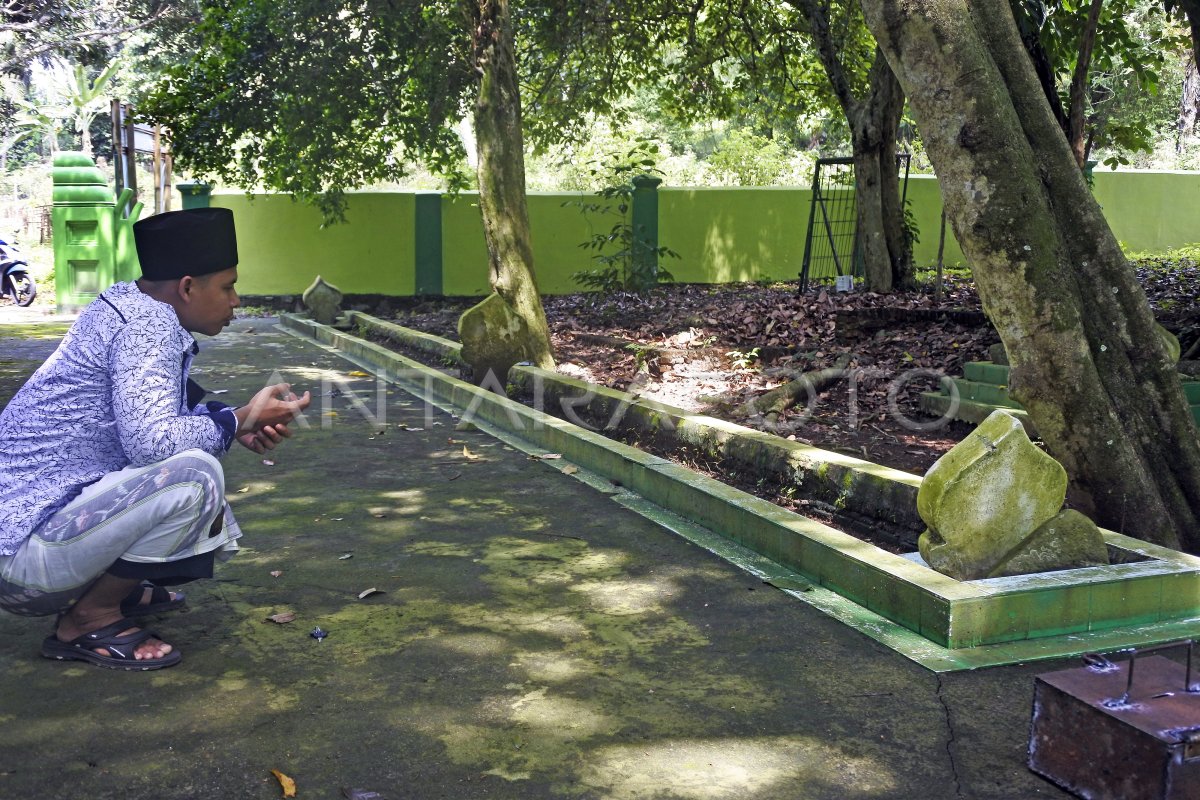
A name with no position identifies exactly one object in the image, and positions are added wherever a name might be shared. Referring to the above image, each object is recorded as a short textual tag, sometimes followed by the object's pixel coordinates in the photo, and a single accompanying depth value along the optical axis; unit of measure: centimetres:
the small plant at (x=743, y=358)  948
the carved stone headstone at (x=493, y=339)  972
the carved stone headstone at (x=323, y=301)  1662
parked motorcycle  1902
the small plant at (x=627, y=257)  1399
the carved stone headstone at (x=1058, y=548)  430
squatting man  351
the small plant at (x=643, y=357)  974
